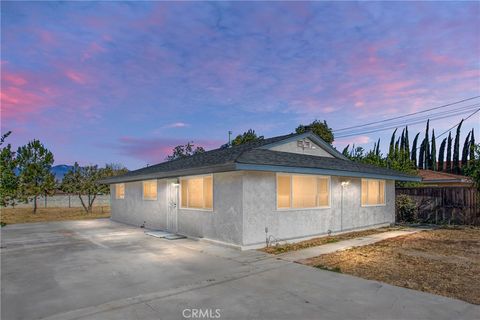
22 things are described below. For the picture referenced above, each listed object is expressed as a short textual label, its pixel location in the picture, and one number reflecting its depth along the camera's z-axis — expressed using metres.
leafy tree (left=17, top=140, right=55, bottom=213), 23.92
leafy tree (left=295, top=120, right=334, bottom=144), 30.81
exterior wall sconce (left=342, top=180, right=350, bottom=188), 12.56
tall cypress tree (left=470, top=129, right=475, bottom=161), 13.93
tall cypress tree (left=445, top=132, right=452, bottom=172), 46.38
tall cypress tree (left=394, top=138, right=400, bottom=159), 21.91
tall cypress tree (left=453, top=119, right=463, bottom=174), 44.81
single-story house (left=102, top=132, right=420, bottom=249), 9.41
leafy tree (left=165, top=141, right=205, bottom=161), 45.00
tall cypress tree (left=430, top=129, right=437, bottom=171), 47.03
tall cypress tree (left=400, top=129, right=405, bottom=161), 51.71
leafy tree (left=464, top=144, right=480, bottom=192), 13.45
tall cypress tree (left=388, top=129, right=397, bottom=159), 21.73
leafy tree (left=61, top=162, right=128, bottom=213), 25.06
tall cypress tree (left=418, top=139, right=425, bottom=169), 48.72
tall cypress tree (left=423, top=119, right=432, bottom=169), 47.97
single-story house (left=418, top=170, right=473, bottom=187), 24.30
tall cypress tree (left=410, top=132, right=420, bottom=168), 49.70
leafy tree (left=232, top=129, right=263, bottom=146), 33.56
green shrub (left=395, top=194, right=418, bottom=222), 16.95
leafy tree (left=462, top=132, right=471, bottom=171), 43.88
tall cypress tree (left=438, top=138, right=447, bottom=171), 46.94
